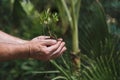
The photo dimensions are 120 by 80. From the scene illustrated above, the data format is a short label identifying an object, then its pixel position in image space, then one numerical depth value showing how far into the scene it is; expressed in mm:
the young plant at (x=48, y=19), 2533
